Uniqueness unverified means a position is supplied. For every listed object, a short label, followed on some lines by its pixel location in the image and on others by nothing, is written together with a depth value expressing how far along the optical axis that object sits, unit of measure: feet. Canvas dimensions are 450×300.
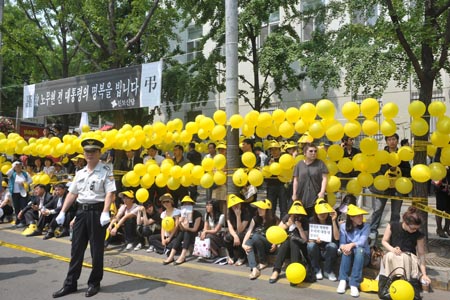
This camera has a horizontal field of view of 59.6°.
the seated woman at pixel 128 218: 23.29
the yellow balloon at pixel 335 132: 17.85
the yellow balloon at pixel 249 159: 20.42
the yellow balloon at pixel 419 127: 17.03
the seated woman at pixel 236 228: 19.51
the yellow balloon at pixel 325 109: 18.10
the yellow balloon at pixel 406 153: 18.06
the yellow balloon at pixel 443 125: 16.29
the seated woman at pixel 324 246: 17.01
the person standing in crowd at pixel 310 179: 18.24
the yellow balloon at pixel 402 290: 13.85
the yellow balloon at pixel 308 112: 18.71
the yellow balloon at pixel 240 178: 20.04
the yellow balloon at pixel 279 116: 19.89
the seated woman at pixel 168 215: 21.29
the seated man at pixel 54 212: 26.94
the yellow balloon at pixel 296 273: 16.42
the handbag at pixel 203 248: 20.27
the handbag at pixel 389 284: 14.60
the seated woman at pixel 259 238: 18.56
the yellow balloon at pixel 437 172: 16.67
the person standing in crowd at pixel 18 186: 31.09
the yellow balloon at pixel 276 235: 17.06
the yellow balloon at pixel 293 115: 19.31
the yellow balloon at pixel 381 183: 18.12
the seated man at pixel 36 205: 29.09
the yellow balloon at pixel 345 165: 18.84
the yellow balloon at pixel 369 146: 18.04
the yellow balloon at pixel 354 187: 18.57
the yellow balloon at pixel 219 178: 20.93
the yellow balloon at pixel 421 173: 16.47
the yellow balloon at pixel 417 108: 16.79
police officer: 16.01
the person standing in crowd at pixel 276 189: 22.95
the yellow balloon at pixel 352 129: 17.80
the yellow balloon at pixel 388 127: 17.63
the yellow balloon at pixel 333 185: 18.49
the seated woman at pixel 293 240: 17.38
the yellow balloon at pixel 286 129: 19.43
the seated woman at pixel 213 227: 20.65
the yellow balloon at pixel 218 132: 21.09
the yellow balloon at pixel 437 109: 16.63
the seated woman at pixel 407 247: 14.88
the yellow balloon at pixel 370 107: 17.44
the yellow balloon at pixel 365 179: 18.30
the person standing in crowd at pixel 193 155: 29.35
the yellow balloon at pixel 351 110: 17.81
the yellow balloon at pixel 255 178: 19.85
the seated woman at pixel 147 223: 22.81
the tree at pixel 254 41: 38.01
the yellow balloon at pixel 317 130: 18.05
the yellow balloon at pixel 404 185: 17.37
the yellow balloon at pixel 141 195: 22.43
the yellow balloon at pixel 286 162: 19.83
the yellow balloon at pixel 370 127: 17.62
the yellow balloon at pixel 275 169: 20.18
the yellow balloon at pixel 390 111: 17.38
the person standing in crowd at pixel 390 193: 19.94
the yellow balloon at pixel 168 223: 21.02
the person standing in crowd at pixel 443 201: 22.44
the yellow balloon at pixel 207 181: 20.92
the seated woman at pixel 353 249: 15.83
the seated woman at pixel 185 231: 20.57
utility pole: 21.86
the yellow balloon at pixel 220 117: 21.54
